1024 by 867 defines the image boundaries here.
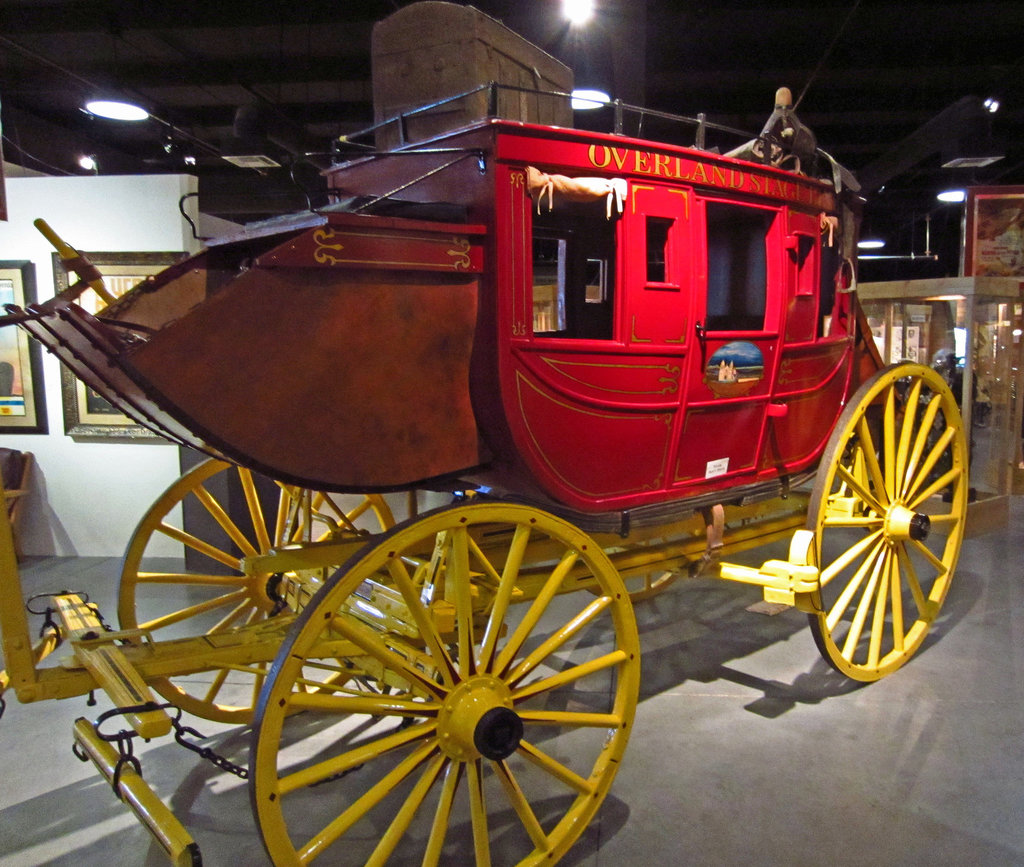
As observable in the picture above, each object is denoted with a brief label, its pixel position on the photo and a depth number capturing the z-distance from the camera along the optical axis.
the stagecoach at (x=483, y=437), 1.75
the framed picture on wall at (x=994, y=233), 6.75
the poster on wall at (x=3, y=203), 2.40
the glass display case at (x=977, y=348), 4.94
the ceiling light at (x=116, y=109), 5.20
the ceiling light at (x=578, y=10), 4.21
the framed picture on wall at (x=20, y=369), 4.61
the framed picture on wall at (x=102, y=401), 4.43
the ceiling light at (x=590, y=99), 2.22
